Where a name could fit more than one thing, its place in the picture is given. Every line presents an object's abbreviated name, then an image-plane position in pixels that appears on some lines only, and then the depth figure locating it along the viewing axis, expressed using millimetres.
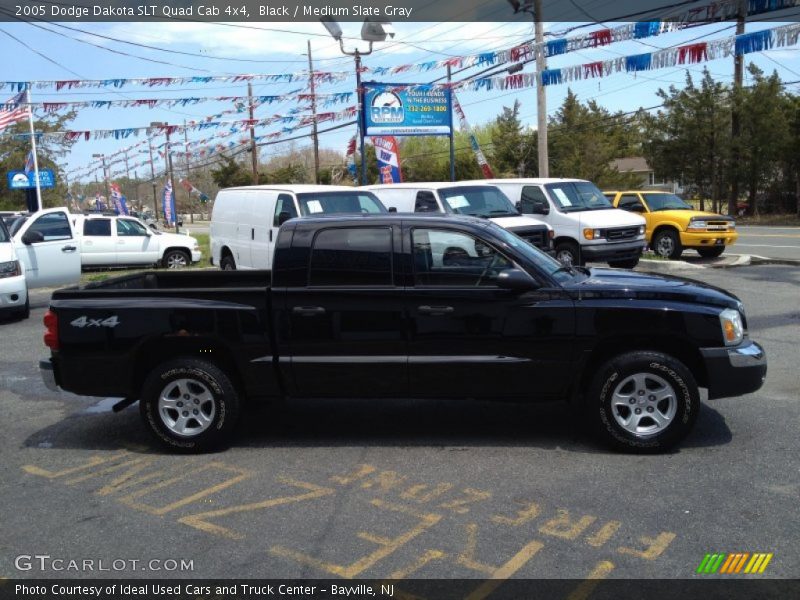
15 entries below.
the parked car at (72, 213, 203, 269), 19125
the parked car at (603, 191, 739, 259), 16891
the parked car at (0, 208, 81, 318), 11500
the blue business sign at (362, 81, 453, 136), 22781
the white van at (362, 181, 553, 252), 13547
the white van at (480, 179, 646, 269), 14594
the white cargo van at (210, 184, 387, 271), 12547
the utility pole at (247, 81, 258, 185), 32216
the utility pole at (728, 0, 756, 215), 32344
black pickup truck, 5059
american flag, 24203
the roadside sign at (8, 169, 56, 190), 31250
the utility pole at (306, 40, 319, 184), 21848
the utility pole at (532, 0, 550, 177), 19016
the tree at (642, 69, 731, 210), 34531
